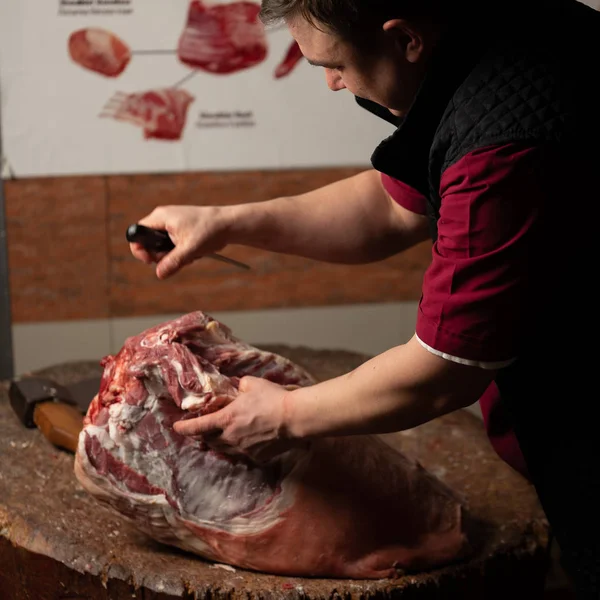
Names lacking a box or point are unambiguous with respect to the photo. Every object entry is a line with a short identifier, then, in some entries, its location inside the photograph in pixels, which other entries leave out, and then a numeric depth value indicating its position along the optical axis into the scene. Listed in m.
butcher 1.06
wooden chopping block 1.40
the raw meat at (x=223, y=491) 1.44
